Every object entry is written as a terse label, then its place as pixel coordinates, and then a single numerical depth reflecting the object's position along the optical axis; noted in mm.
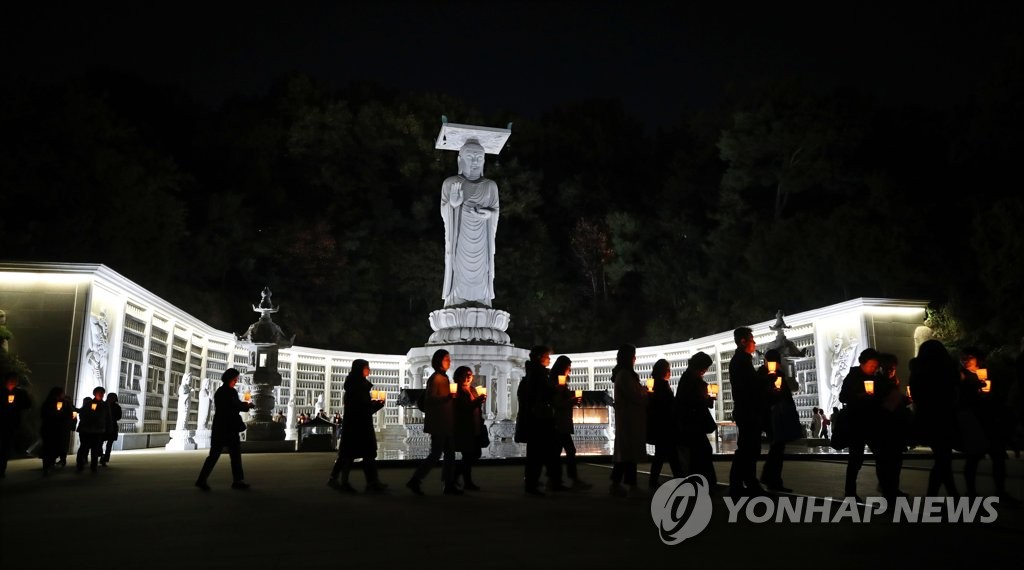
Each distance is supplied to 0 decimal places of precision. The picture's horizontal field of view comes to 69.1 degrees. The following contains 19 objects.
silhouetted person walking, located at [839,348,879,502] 5297
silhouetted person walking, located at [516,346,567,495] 6176
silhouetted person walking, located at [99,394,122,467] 9820
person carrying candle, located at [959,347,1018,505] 5086
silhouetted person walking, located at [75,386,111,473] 9195
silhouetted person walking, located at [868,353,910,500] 5117
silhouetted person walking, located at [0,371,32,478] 8117
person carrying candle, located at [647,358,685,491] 6137
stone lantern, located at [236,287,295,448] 15938
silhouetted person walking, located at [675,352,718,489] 5734
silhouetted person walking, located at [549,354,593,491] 6438
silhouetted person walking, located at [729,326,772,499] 5402
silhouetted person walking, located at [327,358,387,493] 6551
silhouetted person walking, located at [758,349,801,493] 5727
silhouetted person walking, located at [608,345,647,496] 5996
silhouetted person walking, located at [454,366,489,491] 6512
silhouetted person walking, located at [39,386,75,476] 8727
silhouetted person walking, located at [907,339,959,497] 4781
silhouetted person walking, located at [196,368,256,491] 6758
